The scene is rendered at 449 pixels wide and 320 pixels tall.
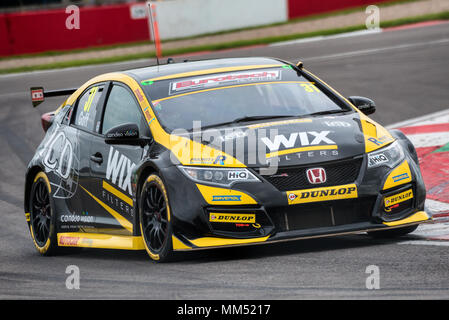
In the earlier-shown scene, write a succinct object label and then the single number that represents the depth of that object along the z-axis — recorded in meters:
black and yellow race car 12.82
